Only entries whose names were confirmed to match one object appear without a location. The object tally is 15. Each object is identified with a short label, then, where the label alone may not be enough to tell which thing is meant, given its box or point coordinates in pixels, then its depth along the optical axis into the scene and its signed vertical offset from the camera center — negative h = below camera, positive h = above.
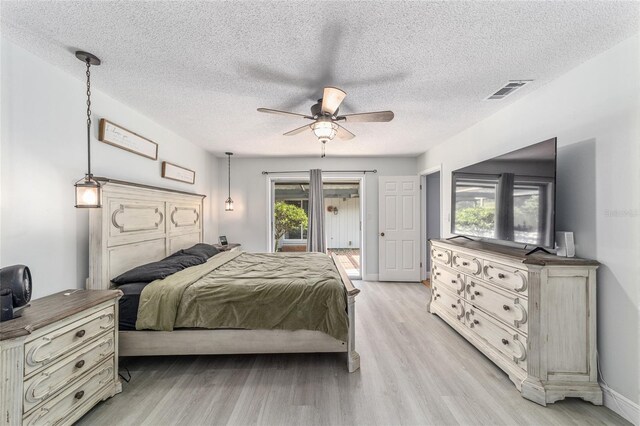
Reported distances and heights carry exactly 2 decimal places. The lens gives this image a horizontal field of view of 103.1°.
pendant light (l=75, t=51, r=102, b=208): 1.76 +0.15
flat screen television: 1.97 +0.15
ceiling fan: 2.10 +0.84
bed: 2.10 -1.00
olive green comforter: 2.07 -0.77
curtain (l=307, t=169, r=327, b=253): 5.09 -0.19
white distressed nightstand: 1.22 -0.82
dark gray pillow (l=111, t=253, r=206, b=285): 2.24 -0.55
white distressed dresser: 1.76 -0.81
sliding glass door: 6.46 -0.19
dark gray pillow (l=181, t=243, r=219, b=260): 3.20 -0.50
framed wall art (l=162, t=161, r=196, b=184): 3.27 +0.55
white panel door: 4.86 -0.29
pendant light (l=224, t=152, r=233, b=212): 4.65 +0.17
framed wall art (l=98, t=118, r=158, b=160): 2.33 +0.74
